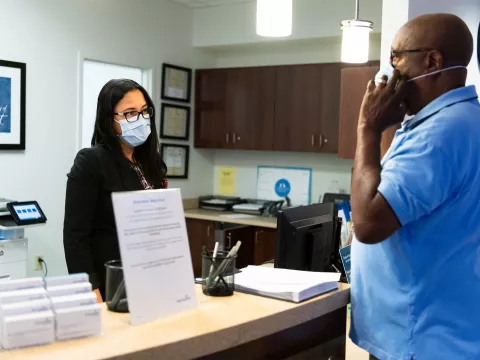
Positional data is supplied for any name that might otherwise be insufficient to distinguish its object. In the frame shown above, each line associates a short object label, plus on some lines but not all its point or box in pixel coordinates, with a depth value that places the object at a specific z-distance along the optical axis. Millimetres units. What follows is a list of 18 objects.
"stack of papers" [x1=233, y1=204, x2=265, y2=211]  5364
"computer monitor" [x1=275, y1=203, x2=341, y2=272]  2133
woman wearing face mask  2229
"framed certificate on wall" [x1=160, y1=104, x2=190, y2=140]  5410
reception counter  1145
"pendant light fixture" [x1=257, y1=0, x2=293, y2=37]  2586
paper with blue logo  5457
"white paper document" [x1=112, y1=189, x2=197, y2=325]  1255
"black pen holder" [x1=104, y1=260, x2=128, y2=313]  1366
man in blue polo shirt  1356
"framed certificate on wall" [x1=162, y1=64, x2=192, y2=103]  5387
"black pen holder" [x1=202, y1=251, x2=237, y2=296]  1569
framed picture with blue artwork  4137
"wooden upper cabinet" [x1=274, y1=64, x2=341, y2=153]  4980
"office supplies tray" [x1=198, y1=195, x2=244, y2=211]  5594
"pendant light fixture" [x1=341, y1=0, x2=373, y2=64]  2977
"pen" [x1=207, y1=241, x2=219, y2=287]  1576
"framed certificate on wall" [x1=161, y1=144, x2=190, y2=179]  5480
